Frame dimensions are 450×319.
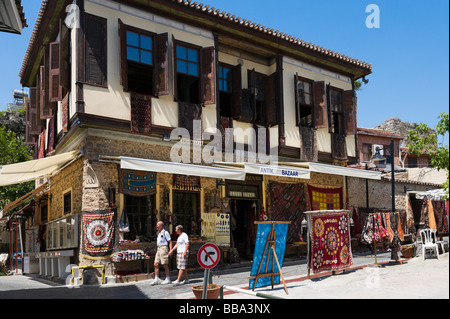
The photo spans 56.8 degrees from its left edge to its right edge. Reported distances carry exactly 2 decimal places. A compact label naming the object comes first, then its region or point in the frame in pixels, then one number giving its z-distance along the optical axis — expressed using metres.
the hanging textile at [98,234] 10.68
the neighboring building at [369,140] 36.52
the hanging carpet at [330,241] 9.30
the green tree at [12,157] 22.59
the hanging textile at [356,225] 16.78
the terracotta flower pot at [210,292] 7.19
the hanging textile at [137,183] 11.34
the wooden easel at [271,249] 8.16
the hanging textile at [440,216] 19.00
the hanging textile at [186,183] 12.47
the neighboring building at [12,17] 7.93
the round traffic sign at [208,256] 6.49
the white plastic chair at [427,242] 11.93
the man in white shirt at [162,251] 10.14
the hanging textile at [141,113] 11.58
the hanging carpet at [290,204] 14.85
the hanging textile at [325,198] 15.96
